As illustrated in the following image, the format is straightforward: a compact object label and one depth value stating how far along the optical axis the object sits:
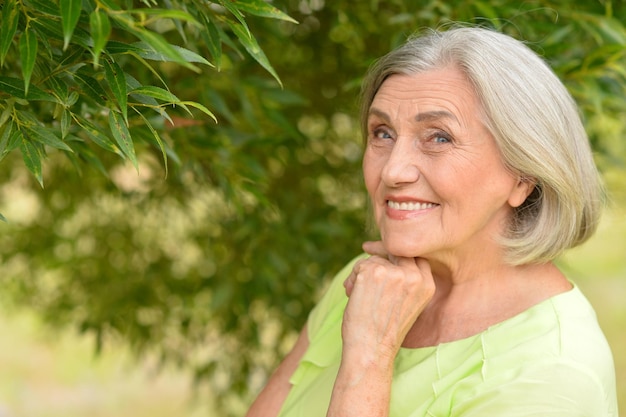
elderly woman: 1.65
